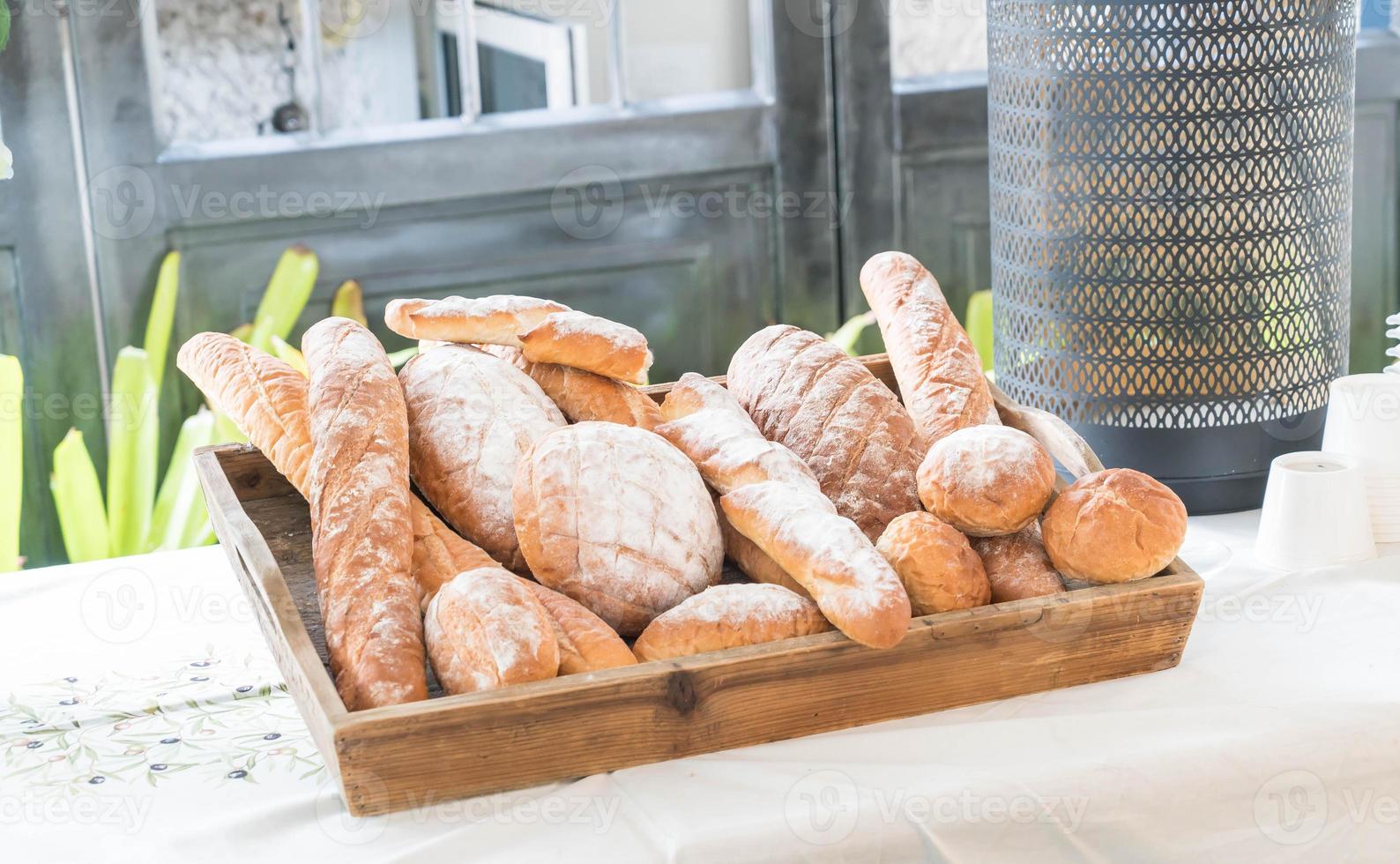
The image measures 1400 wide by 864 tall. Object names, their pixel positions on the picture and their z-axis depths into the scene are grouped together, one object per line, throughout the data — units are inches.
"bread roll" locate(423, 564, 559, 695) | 77.3
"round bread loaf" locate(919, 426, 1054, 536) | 81.9
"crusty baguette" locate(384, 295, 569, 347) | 88.5
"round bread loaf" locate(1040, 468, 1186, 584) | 81.4
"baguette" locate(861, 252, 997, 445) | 89.7
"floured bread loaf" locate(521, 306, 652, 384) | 87.2
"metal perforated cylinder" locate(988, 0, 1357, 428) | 92.3
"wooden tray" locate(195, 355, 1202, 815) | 76.8
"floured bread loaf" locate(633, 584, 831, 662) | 79.3
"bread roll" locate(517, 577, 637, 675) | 78.5
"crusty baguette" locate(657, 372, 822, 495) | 83.8
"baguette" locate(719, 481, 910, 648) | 78.4
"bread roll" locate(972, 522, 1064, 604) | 82.0
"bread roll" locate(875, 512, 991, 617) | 80.6
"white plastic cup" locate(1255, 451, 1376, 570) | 89.0
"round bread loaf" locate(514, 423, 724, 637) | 81.2
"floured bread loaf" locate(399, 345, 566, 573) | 84.5
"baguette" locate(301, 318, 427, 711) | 78.1
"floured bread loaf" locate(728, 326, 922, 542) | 85.9
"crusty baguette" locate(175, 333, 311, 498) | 85.8
